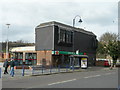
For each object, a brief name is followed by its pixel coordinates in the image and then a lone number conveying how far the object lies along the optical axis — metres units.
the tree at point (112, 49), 49.41
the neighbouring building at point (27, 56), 45.47
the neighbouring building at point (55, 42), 40.16
